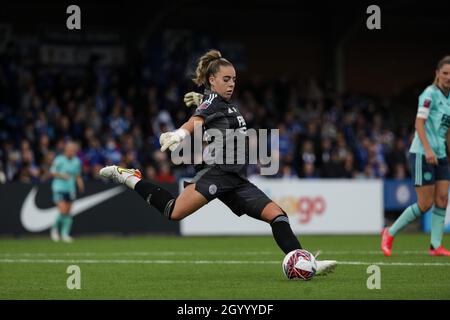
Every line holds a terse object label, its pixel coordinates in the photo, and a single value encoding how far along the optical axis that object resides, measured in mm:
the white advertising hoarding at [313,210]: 20219
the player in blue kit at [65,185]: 18719
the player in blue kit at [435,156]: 11555
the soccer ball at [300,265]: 8711
